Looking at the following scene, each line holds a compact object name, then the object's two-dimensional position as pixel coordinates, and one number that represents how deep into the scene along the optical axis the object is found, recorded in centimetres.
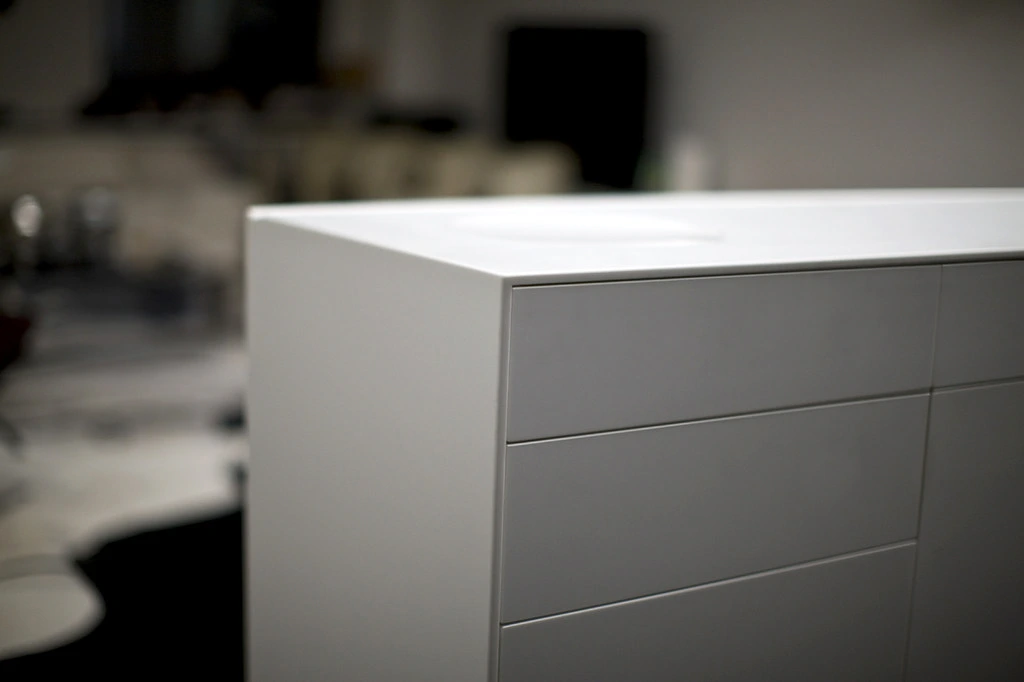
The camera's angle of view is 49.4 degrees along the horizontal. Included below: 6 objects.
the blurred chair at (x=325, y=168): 707
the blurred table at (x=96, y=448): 289
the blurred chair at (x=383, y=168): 654
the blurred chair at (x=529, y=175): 524
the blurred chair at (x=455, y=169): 584
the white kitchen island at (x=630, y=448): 139
